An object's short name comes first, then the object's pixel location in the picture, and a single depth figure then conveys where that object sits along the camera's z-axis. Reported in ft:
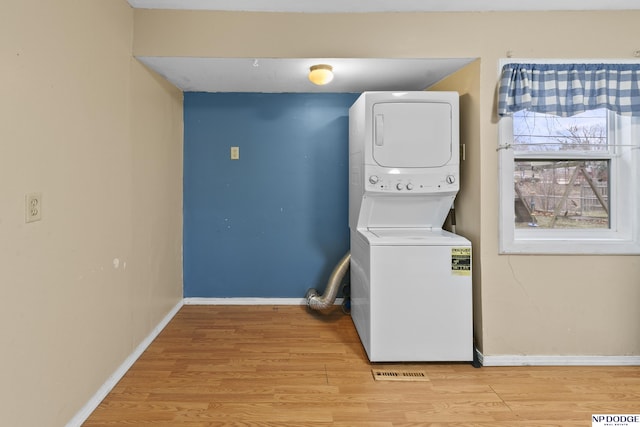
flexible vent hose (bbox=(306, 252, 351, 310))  9.57
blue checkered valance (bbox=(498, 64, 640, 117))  6.79
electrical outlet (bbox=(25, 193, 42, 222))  4.30
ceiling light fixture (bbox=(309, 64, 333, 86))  7.59
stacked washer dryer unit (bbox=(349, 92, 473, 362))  6.95
